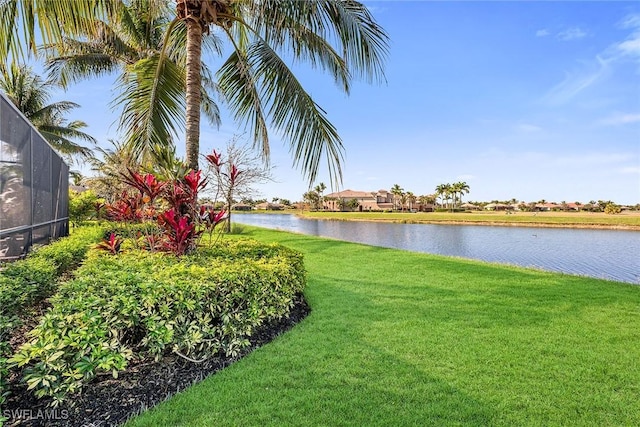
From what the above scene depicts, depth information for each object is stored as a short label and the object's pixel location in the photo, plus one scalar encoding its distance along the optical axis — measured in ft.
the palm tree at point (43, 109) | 56.66
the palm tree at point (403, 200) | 273.33
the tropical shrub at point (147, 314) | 7.53
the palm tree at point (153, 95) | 19.70
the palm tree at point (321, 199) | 241.45
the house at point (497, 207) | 289.74
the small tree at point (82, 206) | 39.50
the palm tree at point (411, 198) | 274.77
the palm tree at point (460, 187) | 268.62
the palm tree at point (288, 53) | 15.62
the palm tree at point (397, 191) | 270.79
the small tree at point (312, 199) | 247.79
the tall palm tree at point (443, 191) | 276.21
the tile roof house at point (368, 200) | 279.69
